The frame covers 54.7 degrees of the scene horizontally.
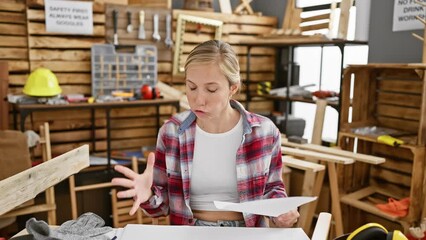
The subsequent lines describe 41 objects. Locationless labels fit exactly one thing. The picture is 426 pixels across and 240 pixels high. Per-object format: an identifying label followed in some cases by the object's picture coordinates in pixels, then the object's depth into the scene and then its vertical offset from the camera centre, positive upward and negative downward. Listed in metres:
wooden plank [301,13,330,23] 3.60 +0.44
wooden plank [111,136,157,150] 3.91 -0.77
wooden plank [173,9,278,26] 3.99 +0.48
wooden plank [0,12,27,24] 3.33 +0.35
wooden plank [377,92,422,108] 2.81 -0.22
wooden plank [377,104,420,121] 2.82 -0.31
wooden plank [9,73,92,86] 3.42 -0.14
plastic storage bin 3.57 -0.06
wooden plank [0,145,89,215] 1.14 -0.35
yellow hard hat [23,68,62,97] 3.12 -0.18
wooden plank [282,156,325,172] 2.57 -0.62
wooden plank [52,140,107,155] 3.63 -0.76
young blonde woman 1.61 -0.39
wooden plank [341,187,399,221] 2.65 -0.92
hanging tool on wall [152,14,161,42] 3.84 +0.30
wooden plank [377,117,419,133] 2.85 -0.40
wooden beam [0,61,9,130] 3.24 -0.25
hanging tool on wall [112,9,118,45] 3.67 +0.37
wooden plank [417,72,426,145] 2.52 -0.36
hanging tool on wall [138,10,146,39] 3.77 +0.35
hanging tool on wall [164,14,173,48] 3.89 +0.29
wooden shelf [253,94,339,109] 3.37 -0.30
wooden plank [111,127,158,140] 3.90 -0.67
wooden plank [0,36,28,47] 3.34 +0.16
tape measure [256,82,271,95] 4.22 -0.23
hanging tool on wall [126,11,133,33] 3.74 +0.37
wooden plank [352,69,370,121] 3.08 -0.22
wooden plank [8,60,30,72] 3.38 -0.04
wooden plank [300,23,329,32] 3.63 +0.35
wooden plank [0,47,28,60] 3.35 +0.06
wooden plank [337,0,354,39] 3.37 +0.39
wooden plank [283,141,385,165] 2.64 -0.58
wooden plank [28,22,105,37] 3.38 +0.26
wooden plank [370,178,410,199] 2.91 -0.88
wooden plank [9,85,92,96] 3.60 -0.24
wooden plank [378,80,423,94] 2.77 -0.13
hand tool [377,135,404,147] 2.60 -0.46
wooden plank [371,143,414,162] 2.91 -0.61
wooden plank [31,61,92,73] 3.46 -0.03
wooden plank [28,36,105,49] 3.41 +0.16
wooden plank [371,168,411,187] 2.93 -0.80
